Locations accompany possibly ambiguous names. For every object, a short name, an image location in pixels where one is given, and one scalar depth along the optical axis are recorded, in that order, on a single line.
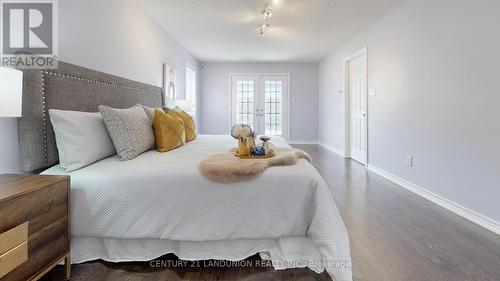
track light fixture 3.60
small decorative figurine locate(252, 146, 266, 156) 1.98
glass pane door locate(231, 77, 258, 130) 7.69
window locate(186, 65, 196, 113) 6.28
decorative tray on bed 1.95
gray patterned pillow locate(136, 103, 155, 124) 2.60
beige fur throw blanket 1.58
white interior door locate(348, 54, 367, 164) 4.84
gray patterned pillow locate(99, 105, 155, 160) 1.94
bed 1.56
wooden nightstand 1.09
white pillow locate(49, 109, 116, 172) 1.71
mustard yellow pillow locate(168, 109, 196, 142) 3.09
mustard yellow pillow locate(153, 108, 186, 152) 2.37
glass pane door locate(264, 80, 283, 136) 7.73
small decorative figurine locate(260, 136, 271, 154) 2.06
